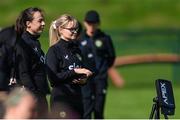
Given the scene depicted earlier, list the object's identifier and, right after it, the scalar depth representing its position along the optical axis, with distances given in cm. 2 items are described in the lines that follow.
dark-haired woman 1823
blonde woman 1859
